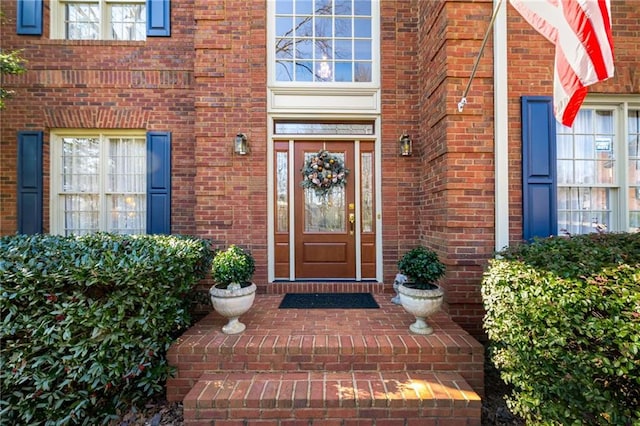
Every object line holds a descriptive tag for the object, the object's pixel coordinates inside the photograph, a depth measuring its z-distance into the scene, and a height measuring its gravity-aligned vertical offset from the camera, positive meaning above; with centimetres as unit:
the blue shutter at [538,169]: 307 +49
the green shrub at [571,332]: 167 -77
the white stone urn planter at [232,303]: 271 -85
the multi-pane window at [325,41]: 410 +251
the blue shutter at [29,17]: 412 +287
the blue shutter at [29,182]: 411 +48
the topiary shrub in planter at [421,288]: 267 -71
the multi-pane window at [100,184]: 431 +48
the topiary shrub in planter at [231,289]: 272 -72
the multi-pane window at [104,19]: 432 +298
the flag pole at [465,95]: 288 +127
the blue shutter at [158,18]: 413 +287
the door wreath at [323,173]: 409 +61
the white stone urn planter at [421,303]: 267 -84
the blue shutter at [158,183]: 412 +47
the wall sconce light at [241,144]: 382 +95
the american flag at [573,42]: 186 +118
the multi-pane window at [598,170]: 339 +53
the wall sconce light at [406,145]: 392 +96
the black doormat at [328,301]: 348 -110
